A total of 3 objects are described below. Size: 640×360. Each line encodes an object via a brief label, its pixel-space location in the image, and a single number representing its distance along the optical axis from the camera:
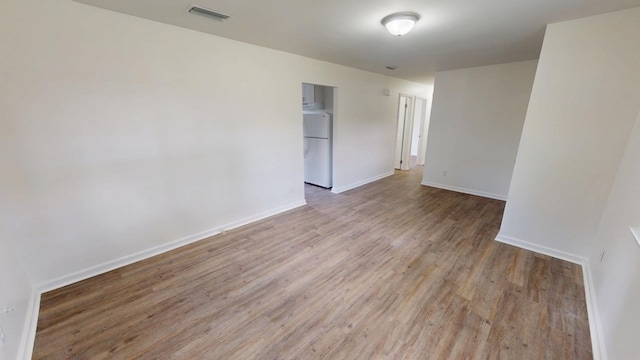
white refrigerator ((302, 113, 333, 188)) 4.73
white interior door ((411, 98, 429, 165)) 7.11
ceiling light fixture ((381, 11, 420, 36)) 2.06
